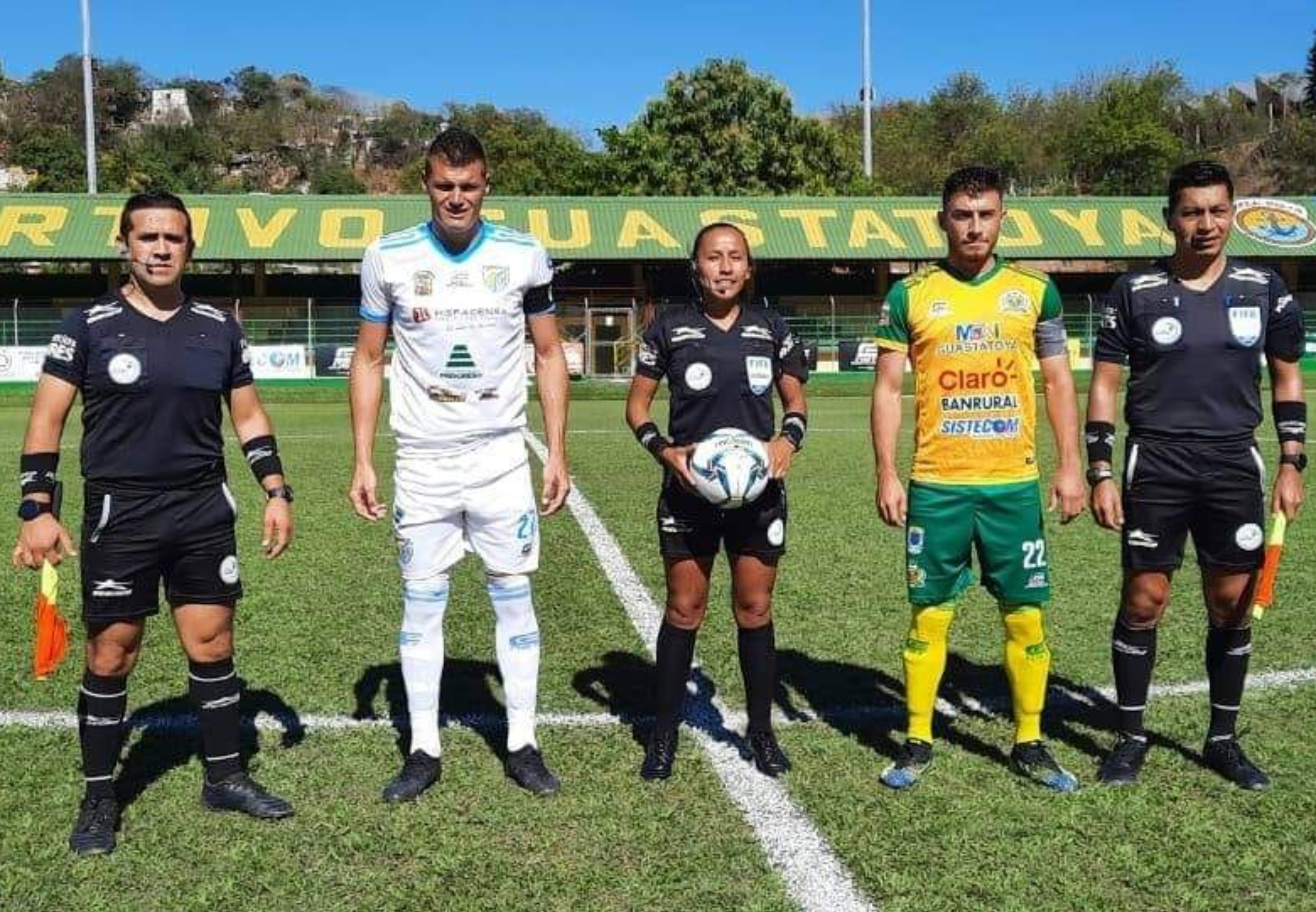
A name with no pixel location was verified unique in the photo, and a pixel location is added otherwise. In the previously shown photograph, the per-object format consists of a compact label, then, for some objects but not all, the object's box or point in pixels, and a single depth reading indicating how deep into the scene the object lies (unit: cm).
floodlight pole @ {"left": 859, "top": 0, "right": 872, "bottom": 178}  4238
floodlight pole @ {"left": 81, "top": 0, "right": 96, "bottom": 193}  3678
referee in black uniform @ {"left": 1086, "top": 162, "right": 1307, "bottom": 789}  405
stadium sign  3319
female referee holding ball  421
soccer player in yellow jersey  410
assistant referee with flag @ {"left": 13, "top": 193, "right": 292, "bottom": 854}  365
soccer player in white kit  402
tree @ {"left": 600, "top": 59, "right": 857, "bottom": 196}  5053
